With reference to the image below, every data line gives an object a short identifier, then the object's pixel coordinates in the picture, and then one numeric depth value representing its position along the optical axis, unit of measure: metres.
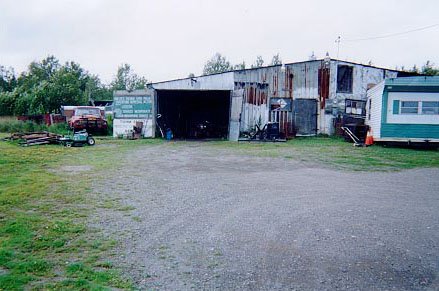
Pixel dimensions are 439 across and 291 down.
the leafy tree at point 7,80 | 49.17
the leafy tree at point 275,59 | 59.92
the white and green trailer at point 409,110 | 15.84
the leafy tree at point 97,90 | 50.03
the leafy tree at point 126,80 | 67.40
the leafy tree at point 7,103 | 33.00
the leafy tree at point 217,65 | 65.12
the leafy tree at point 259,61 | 61.19
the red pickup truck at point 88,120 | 20.09
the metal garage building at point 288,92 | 20.28
